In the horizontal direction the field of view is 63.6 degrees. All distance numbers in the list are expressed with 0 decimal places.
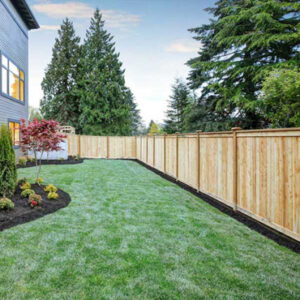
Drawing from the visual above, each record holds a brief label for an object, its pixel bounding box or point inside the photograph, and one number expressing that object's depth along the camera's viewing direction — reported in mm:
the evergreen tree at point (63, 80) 24500
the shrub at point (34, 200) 4409
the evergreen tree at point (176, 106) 28125
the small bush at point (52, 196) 4961
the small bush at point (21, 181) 5855
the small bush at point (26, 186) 5309
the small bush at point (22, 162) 9977
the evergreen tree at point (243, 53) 11492
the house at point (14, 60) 8945
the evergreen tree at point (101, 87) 22875
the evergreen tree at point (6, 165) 4727
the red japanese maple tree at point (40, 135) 5859
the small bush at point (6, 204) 4061
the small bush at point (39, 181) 6113
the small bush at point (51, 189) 5348
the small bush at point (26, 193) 4910
